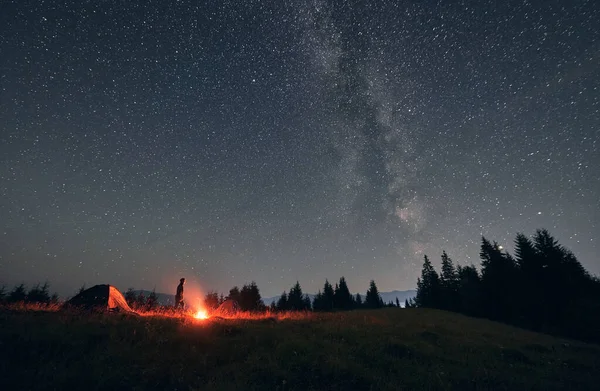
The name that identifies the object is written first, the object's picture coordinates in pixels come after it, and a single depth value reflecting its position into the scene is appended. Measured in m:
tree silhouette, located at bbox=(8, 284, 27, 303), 51.88
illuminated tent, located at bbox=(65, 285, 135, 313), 11.38
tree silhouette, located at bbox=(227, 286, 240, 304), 77.09
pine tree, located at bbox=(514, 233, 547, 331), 33.25
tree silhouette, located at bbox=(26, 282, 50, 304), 52.75
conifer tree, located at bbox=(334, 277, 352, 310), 77.59
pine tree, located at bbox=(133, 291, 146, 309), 13.72
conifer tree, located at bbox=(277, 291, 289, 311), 72.90
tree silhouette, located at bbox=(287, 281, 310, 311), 73.68
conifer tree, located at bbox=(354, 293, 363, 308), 87.39
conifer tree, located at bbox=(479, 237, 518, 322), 37.47
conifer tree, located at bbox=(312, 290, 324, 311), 82.06
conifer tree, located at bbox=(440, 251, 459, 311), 51.78
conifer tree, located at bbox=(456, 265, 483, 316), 42.12
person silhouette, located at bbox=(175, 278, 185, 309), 15.65
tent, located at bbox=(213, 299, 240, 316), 13.40
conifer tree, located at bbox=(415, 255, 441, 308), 55.45
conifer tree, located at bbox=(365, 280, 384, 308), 80.69
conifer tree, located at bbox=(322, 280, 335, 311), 79.46
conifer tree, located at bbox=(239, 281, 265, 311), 58.41
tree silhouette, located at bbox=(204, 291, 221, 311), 81.25
